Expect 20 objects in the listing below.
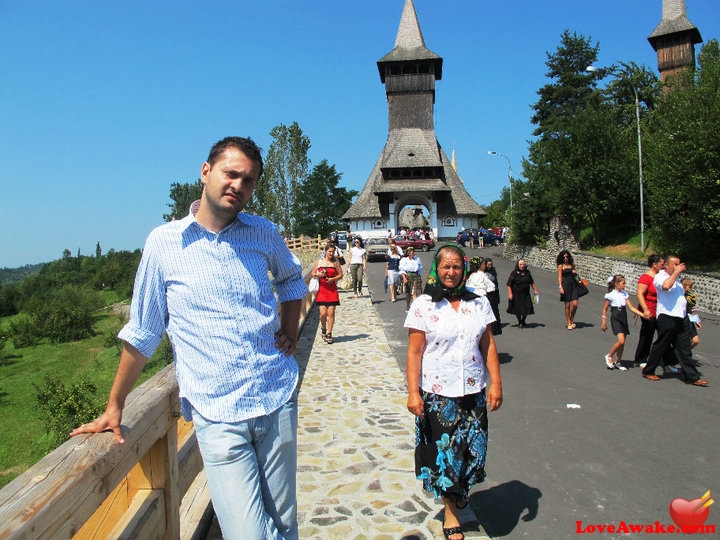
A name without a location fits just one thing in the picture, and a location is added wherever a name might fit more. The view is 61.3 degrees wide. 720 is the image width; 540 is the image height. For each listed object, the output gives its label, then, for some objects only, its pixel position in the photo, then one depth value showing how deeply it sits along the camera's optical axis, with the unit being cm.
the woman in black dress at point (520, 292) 1331
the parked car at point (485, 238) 4938
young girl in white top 947
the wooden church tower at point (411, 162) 5638
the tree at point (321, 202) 6681
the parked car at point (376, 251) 3566
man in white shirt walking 852
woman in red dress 1183
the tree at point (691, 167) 1788
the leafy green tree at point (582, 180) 2766
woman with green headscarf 400
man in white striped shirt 256
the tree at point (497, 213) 6886
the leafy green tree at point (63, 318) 6100
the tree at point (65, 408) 2714
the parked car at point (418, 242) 4109
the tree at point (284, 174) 6512
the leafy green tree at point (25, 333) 6184
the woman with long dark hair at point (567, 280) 1376
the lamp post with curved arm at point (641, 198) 2308
